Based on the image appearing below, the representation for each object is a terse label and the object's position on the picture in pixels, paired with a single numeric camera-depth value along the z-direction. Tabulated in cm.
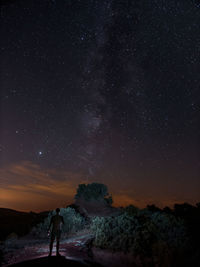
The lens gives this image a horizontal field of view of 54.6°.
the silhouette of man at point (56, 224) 830
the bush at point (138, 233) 824
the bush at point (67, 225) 1642
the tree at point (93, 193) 3139
